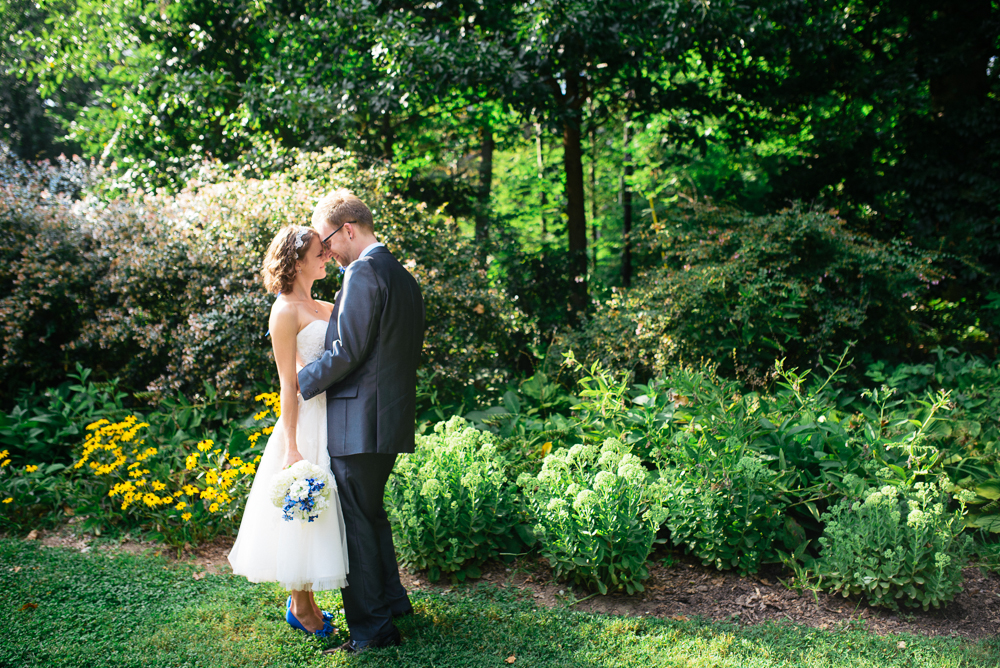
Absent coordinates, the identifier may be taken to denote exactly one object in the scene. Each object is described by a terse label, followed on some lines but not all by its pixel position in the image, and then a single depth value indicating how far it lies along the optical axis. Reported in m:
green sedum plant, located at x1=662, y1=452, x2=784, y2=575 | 3.39
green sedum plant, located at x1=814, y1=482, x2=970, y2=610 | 3.05
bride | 2.79
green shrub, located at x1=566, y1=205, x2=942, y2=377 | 5.24
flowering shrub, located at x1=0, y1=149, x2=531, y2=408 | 5.41
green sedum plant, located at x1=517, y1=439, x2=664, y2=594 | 3.25
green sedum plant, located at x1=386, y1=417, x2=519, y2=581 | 3.52
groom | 2.77
